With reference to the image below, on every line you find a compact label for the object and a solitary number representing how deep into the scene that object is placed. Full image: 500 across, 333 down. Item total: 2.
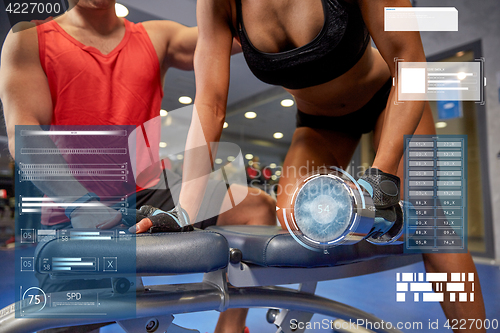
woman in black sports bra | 0.45
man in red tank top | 0.68
